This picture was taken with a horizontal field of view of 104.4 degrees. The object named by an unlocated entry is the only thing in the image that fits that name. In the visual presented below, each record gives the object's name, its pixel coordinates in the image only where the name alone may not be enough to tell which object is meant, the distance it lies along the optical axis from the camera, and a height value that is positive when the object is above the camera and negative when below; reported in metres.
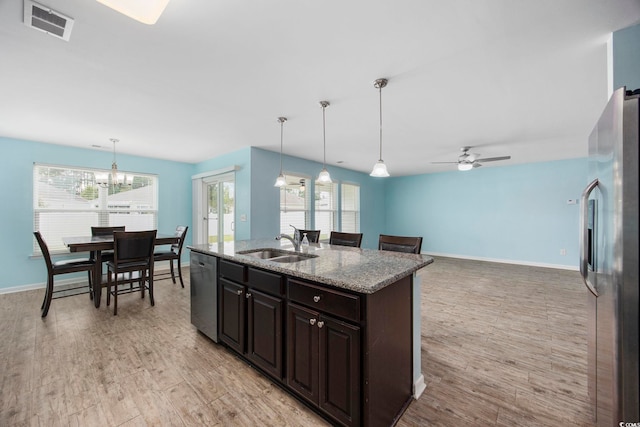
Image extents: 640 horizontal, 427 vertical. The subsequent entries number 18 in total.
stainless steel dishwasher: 2.36 -0.84
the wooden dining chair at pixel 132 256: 3.15 -0.61
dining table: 3.11 -0.48
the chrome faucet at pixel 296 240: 2.54 -0.31
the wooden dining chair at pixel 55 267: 2.98 -0.75
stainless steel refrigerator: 0.89 -0.20
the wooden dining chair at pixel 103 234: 3.77 -0.41
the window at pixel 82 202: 4.19 +0.14
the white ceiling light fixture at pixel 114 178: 3.93 +0.53
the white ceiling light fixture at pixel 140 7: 0.95 +0.80
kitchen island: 1.33 -0.75
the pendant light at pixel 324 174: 2.72 +0.42
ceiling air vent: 1.45 +1.17
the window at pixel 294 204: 5.25 +0.14
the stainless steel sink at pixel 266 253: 2.47 -0.44
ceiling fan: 4.50 +0.91
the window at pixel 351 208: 6.95 +0.07
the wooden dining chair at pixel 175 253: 4.09 -0.74
